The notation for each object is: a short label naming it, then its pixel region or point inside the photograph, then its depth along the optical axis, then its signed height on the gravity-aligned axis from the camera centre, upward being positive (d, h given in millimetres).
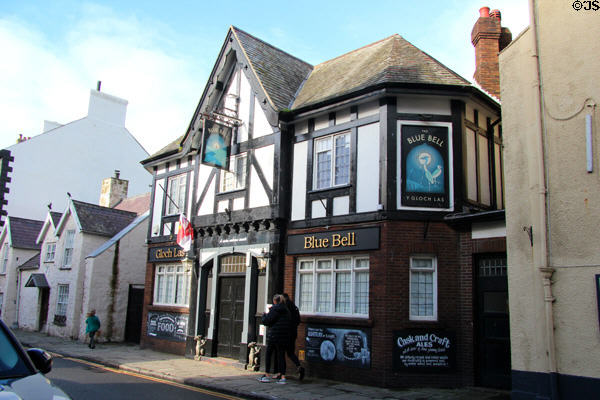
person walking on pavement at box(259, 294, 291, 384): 11570 -946
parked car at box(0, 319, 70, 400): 3770 -755
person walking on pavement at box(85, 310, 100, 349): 18750 -1514
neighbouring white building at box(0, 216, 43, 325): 28328 +1756
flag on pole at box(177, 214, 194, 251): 16852 +1819
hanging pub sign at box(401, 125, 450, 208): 12086 +3142
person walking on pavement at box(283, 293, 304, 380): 11698 -882
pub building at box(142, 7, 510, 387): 11391 +2020
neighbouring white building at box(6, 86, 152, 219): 32031 +8298
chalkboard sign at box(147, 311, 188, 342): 17188 -1321
